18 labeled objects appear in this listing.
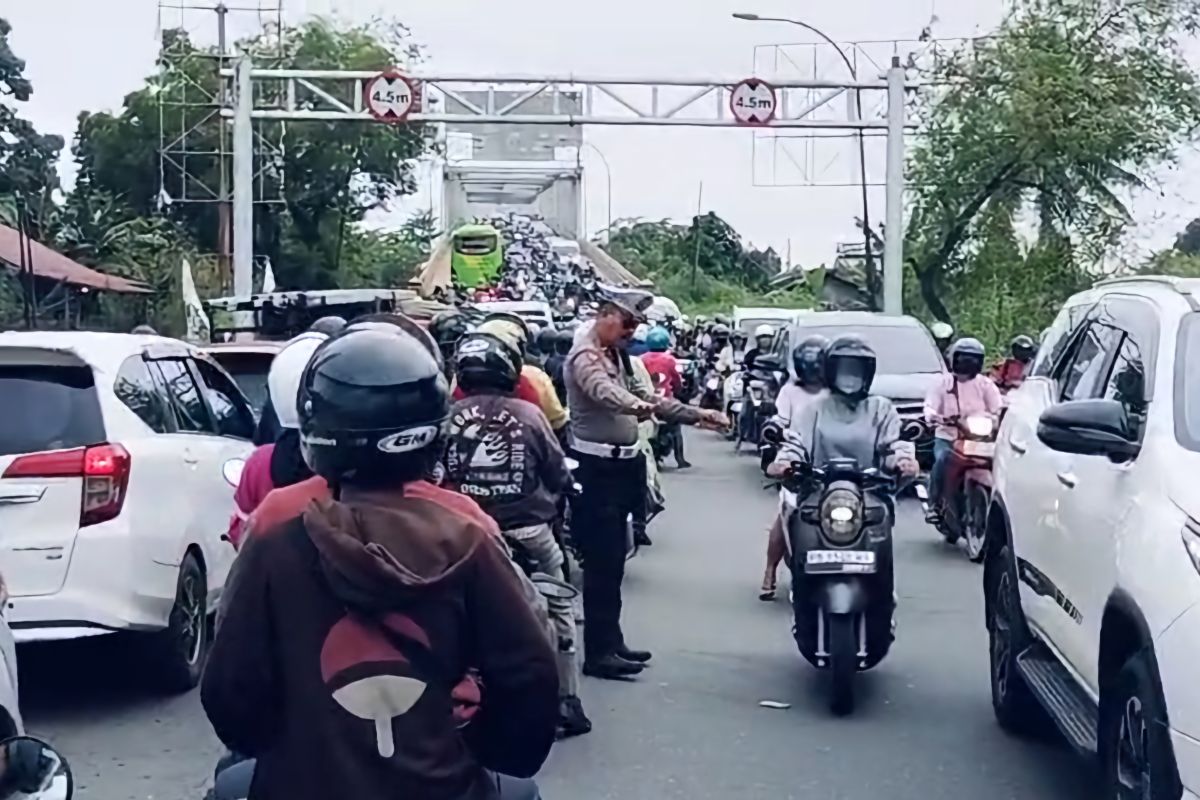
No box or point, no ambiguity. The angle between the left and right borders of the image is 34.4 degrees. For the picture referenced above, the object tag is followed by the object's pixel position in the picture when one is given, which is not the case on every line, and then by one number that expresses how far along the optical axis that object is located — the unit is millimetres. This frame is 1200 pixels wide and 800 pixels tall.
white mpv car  8102
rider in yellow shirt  9372
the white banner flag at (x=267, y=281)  36994
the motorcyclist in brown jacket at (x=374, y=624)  3227
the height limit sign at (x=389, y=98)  28078
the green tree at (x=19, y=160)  39406
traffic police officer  9047
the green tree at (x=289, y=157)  45156
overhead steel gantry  28203
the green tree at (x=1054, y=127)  31297
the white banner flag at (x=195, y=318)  21286
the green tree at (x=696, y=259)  85688
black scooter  8469
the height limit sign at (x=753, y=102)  28703
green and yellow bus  41375
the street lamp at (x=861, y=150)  30989
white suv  5301
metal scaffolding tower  43094
